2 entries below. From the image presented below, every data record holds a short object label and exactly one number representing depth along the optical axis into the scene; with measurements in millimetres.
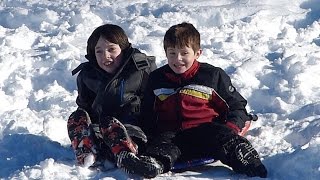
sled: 4562
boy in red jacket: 4648
